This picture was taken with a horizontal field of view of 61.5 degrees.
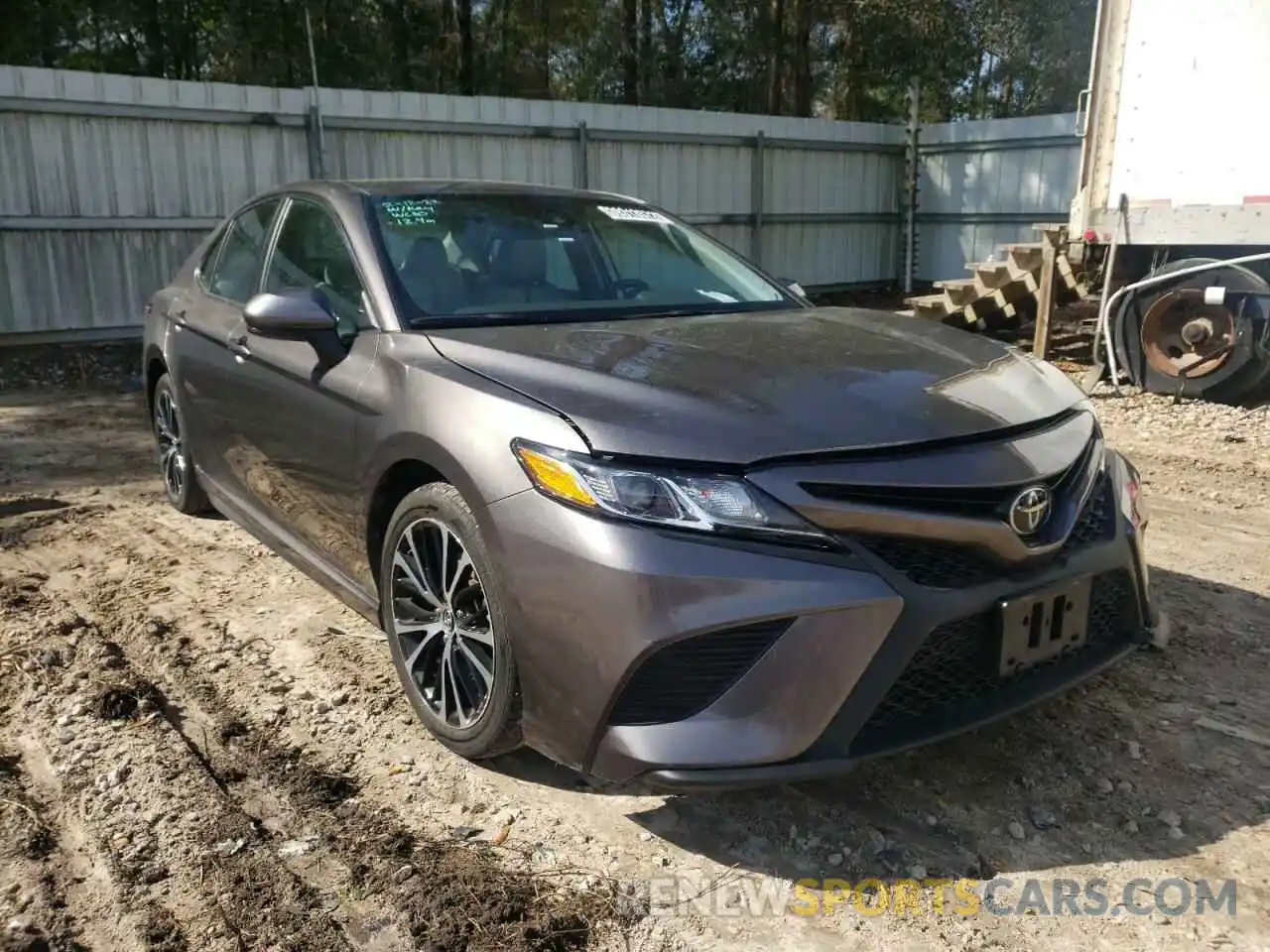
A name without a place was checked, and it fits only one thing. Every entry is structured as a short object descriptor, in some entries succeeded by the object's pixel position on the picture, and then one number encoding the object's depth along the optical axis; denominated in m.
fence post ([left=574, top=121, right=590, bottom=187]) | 12.28
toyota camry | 2.26
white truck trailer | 7.35
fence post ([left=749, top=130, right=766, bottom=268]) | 13.92
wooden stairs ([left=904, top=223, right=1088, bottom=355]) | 10.33
